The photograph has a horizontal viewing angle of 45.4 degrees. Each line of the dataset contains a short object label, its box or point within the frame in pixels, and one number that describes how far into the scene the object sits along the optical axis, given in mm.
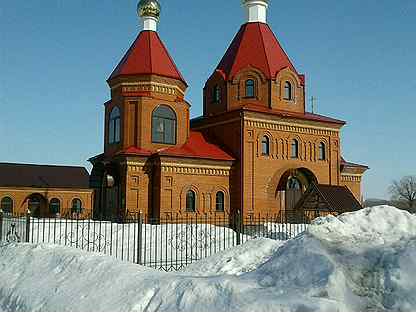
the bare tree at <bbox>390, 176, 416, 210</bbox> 66188
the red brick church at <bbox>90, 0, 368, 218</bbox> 20656
